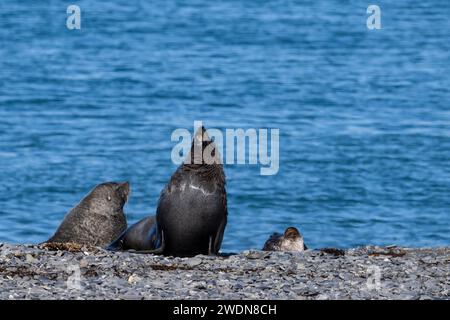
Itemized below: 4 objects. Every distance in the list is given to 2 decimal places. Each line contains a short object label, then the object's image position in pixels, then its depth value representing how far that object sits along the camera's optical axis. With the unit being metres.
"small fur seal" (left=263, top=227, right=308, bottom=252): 14.71
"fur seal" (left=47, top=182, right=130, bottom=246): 15.18
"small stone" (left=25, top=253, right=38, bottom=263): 11.43
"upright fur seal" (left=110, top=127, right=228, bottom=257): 12.98
